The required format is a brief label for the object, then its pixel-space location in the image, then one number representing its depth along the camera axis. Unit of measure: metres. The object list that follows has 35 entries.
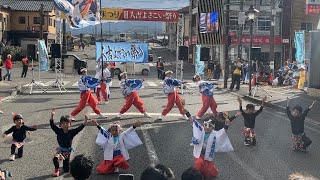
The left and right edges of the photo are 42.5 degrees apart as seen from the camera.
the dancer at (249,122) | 10.37
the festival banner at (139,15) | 23.12
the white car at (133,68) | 34.47
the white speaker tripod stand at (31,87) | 21.35
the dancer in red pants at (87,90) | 13.40
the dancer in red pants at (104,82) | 17.02
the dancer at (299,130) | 9.91
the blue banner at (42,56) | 22.76
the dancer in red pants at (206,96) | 13.37
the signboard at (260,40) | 43.47
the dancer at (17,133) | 8.62
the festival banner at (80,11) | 19.61
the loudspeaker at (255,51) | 30.55
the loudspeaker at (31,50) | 21.56
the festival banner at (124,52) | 23.95
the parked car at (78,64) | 38.12
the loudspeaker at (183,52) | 22.25
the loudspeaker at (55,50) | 21.98
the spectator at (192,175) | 3.64
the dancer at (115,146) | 7.84
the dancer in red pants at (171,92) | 13.52
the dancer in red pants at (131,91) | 13.41
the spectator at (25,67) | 29.89
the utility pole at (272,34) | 28.38
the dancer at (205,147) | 7.65
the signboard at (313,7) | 29.56
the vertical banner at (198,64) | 25.20
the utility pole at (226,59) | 24.27
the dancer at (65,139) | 7.90
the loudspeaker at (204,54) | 23.59
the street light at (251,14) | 20.98
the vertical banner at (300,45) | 24.91
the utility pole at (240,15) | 26.30
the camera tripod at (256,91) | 21.14
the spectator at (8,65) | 26.89
